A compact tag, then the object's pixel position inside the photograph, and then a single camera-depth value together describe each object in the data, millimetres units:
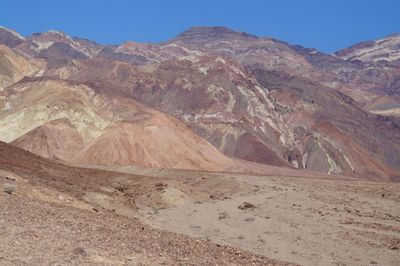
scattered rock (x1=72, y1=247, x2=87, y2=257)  14836
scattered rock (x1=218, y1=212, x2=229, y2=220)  36038
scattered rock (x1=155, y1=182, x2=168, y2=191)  43981
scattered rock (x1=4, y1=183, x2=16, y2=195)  22469
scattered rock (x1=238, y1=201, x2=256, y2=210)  40500
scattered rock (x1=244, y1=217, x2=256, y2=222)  35194
